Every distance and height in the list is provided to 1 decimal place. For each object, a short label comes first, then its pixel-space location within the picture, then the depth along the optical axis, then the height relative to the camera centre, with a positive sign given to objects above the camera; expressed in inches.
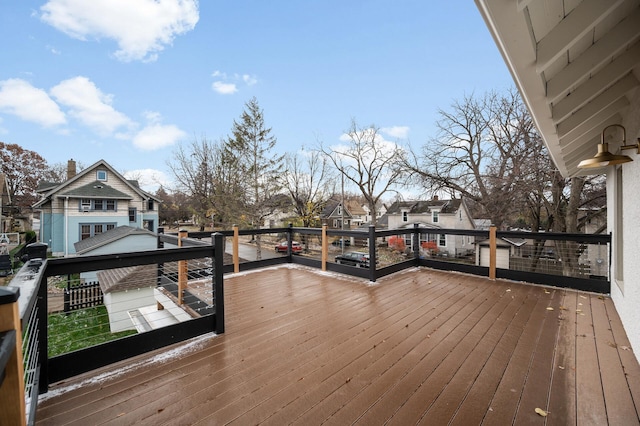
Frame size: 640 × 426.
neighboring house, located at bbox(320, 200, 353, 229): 1071.4 +1.1
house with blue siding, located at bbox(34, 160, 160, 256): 614.2 +21.5
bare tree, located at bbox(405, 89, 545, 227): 436.5 +111.1
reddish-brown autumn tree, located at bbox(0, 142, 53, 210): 968.9 +160.6
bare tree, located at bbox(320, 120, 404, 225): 753.0 +154.2
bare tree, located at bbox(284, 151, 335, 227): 789.9 +107.0
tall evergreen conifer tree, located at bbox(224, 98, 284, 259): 576.1 +118.6
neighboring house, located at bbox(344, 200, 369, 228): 1325.0 +6.4
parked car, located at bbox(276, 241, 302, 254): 618.5 -76.7
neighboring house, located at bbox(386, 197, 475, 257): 788.8 -6.2
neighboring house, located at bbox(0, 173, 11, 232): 832.3 +13.6
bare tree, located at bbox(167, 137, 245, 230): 616.4 +97.9
